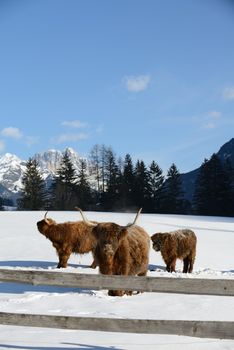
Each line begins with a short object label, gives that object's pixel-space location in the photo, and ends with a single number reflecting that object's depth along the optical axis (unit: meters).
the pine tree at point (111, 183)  57.14
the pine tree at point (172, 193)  55.09
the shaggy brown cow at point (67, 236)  14.77
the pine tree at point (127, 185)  56.56
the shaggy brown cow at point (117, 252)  9.58
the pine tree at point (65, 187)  56.81
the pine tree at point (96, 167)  69.00
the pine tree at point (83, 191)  57.66
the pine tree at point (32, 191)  56.59
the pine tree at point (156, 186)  56.18
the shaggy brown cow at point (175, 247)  14.62
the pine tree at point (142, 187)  56.44
